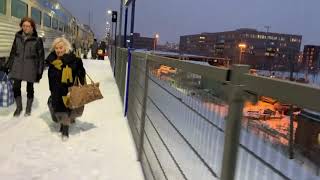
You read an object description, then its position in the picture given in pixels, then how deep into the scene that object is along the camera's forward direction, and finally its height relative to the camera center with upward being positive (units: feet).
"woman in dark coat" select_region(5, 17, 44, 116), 14.14 -0.32
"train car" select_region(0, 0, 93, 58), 20.50 +3.86
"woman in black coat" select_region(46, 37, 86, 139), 11.93 -0.96
